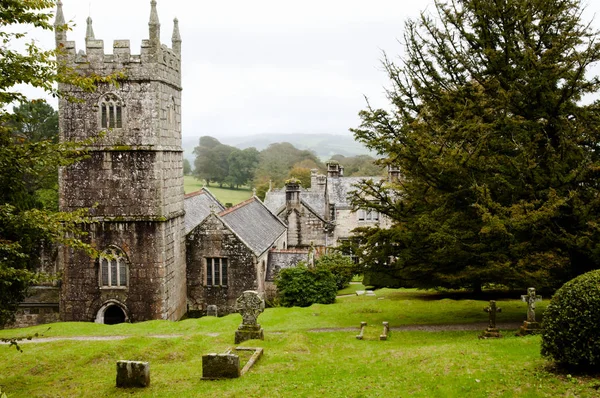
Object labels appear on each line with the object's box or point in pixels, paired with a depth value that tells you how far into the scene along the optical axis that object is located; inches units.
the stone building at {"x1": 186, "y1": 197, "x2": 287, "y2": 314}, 1210.0
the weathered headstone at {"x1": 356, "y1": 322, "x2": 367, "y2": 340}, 785.6
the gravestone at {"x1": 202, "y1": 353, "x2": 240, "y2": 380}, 571.8
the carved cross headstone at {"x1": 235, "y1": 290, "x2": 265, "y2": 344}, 771.4
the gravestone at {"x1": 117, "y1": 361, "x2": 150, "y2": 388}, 558.6
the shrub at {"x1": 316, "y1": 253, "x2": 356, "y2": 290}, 1453.1
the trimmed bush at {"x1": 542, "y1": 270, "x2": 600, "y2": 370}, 442.9
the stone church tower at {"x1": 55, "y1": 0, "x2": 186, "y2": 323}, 1000.2
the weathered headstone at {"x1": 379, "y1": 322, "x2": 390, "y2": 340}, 765.3
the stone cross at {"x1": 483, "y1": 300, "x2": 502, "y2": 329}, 700.7
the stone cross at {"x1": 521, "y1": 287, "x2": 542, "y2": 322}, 663.1
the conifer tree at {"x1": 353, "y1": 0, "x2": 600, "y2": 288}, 657.6
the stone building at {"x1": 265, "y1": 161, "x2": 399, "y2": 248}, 1886.1
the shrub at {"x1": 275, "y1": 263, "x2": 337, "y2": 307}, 1225.4
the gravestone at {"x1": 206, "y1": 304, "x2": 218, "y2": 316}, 1154.7
